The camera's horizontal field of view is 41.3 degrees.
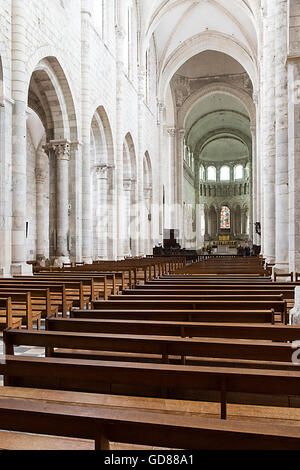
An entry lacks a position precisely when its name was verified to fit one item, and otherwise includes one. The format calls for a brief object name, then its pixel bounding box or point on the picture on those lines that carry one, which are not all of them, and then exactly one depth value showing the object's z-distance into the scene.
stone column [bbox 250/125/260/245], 29.66
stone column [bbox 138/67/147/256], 22.88
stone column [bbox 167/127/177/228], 33.44
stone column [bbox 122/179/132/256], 21.73
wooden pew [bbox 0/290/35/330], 4.95
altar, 42.33
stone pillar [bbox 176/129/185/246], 33.78
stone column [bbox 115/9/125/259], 18.61
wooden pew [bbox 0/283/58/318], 5.32
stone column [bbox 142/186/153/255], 25.40
